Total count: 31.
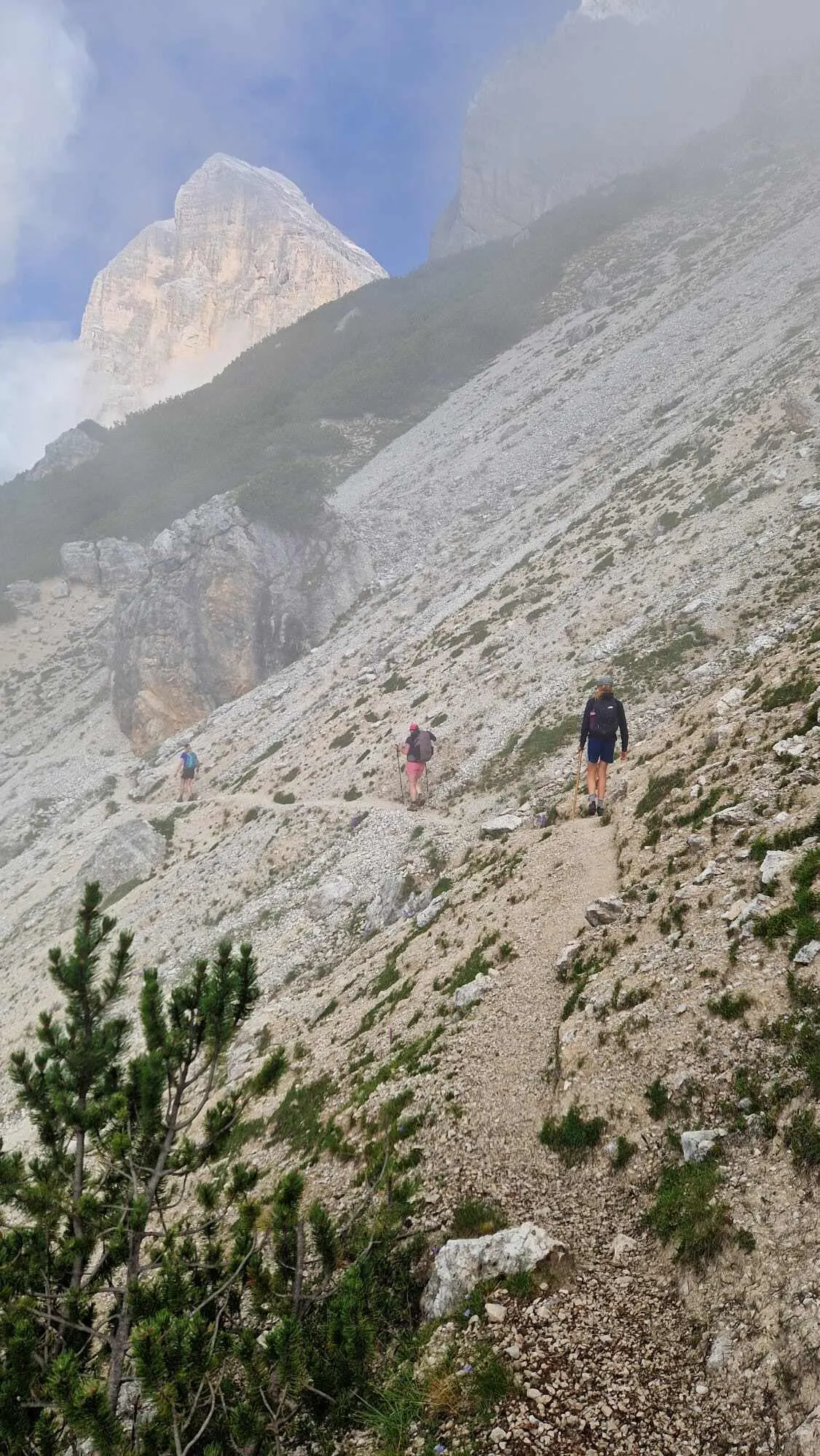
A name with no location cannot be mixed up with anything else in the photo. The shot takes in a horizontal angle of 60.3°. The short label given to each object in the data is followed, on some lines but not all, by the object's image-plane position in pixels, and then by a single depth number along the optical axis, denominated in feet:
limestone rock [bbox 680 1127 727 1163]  19.61
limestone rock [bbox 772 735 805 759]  32.53
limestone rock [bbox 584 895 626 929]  32.68
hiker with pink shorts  73.36
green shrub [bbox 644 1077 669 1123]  21.98
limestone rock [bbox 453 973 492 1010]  34.32
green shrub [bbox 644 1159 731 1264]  17.47
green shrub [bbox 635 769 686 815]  39.78
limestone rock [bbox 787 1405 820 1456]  12.94
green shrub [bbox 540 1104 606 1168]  22.93
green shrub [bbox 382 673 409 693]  102.37
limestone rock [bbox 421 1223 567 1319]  19.56
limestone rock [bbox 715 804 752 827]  31.35
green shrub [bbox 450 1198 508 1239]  22.03
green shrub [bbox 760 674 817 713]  37.40
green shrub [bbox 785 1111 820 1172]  17.28
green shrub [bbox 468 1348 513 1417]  16.29
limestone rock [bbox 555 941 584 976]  32.17
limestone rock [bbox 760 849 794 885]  26.04
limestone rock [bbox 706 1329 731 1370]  15.23
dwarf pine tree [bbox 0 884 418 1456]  14.32
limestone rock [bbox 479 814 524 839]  56.90
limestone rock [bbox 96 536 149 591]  200.75
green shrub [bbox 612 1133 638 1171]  21.62
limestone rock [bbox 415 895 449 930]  48.26
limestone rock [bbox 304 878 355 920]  64.28
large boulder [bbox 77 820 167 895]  93.30
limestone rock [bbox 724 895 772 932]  25.08
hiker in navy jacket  47.26
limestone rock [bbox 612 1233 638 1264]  19.17
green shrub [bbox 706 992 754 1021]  22.53
